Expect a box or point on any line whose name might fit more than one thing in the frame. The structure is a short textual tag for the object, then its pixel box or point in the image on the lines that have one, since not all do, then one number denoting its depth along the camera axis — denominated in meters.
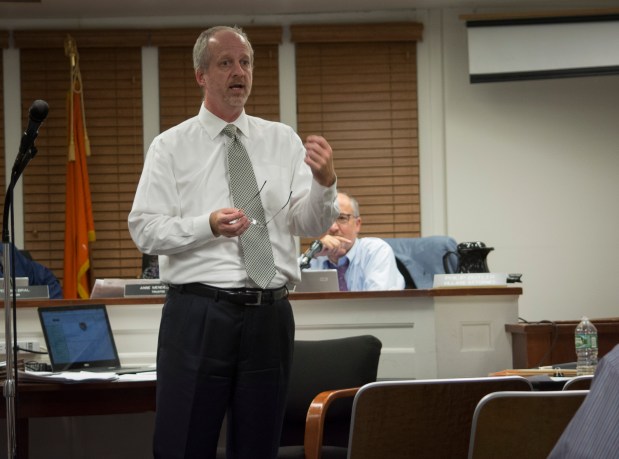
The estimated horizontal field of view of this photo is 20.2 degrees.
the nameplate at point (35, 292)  7.11
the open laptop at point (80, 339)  5.81
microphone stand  3.99
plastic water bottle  6.47
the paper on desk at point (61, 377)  5.02
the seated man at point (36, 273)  9.37
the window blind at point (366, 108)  11.63
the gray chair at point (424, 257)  9.20
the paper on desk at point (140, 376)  5.17
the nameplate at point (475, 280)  6.90
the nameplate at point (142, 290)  6.87
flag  11.02
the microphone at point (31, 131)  3.98
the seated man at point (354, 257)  8.45
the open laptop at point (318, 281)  7.01
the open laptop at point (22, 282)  7.29
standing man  3.94
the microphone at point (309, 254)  7.25
